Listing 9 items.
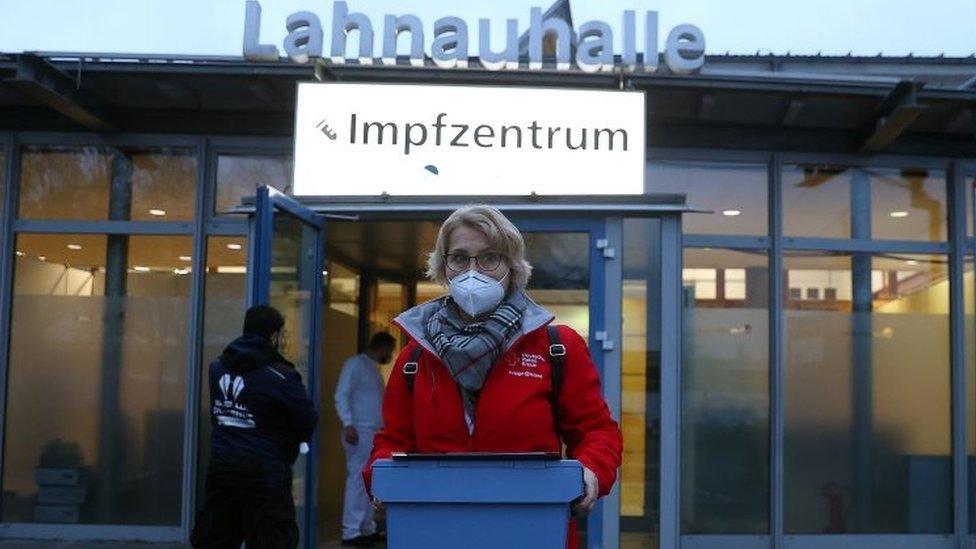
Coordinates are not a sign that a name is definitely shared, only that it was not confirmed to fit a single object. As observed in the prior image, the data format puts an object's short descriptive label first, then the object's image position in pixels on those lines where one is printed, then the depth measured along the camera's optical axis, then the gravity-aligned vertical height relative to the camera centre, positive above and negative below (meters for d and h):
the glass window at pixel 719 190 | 9.09 +1.28
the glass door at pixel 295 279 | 6.21 +0.37
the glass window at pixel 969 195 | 9.22 +1.30
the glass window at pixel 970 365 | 9.10 -0.07
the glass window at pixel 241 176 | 9.16 +1.32
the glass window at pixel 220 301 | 9.06 +0.31
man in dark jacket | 6.09 -0.50
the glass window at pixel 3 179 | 9.14 +1.26
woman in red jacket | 2.76 -0.07
